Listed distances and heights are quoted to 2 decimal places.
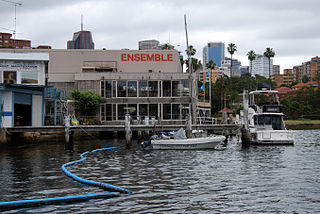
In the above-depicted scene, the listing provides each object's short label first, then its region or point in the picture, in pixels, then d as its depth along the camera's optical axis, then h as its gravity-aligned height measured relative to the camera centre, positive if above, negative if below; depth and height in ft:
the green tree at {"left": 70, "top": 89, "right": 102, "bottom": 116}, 168.14 +7.22
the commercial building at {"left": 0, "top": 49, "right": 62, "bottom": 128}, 129.59 +13.51
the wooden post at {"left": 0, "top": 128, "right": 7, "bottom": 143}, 111.14 -5.58
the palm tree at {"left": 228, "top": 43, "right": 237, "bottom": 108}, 356.18 +64.88
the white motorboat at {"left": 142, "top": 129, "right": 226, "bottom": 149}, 107.76 -7.24
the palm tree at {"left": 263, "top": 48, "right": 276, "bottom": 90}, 382.42 +65.31
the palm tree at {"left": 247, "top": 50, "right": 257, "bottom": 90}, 373.81 +61.10
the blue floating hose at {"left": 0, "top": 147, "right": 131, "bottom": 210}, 43.70 -9.90
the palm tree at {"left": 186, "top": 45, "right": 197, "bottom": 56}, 341.08 +62.06
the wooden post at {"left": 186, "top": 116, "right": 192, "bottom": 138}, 112.78 -3.37
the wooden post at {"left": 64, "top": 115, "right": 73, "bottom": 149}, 110.42 -5.88
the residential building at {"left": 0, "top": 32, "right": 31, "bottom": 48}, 627.87 +131.04
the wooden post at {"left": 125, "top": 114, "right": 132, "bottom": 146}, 112.78 -3.65
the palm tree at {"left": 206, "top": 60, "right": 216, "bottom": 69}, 381.68 +53.21
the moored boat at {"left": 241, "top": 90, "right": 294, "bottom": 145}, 119.55 -2.62
